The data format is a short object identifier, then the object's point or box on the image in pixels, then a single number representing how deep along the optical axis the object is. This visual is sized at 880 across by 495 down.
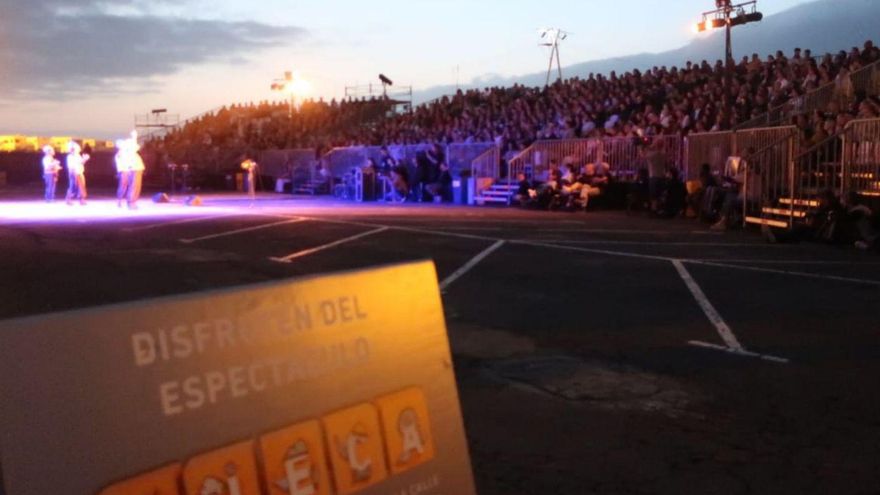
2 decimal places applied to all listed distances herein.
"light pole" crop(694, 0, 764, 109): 31.41
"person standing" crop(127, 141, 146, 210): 25.05
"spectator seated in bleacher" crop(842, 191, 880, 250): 14.90
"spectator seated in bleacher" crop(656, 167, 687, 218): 22.41
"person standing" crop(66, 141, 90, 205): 26.64
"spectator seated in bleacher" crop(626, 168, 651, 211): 24.11
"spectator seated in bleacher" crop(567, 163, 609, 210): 24.77
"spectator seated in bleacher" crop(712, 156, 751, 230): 19.16
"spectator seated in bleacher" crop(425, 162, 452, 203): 31.10
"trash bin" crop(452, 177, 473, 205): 30.14
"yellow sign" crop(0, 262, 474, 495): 2.16
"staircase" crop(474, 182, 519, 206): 28.31
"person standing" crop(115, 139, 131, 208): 25.08
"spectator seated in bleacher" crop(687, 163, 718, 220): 20.30
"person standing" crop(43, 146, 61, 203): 29.06
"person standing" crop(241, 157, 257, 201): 31.80
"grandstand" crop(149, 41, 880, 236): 17.64
